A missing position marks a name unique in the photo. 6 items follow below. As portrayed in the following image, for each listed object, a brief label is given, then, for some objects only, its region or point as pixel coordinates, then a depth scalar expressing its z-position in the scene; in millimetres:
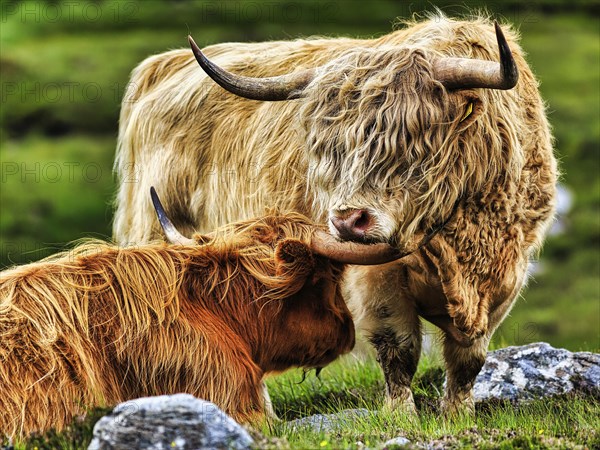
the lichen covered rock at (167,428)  9336
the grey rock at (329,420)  12492
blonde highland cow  12492
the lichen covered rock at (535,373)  14766
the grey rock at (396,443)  10133
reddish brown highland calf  11547
